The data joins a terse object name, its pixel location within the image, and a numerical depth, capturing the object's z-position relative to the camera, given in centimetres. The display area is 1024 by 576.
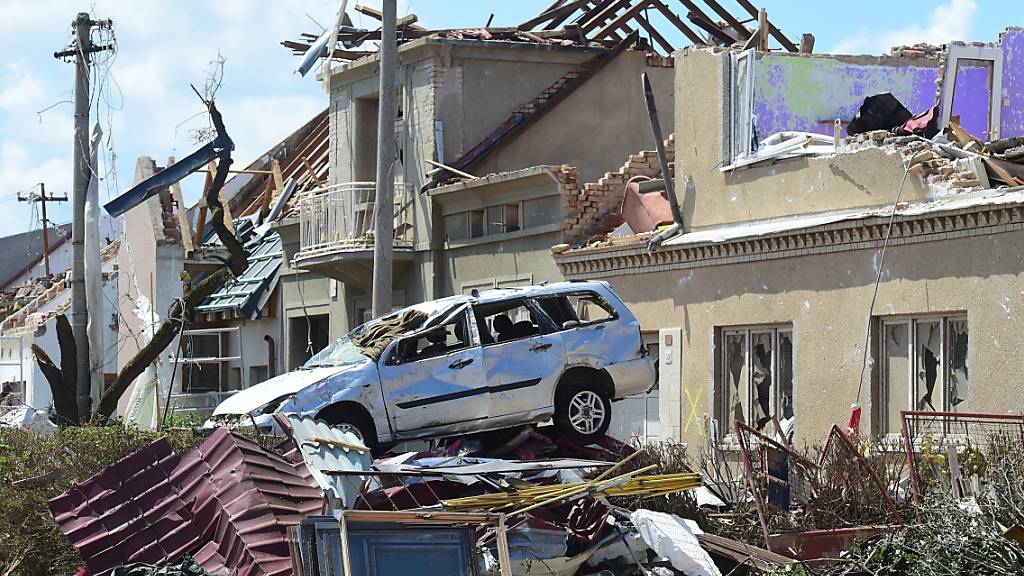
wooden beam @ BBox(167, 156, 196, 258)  3834
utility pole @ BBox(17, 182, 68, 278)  6130
